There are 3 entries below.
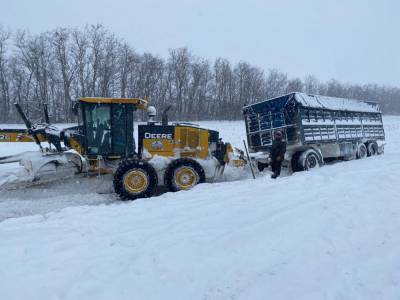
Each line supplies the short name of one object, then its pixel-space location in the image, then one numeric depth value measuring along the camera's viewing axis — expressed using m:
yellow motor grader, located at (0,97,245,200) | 9.11
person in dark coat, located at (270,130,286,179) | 9.72
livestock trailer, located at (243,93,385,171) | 10.80
